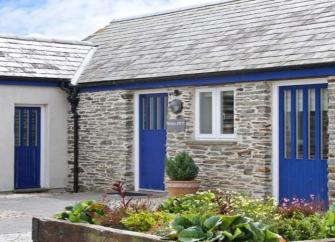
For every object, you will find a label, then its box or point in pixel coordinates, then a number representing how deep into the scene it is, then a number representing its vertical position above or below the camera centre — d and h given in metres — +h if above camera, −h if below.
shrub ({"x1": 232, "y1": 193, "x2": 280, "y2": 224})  8.39 -0.82
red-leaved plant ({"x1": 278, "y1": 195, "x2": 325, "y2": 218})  8.86 -0.83
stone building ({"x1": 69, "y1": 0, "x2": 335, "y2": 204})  14.52 +0.89
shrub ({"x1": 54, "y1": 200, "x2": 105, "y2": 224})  9.04 -0.90
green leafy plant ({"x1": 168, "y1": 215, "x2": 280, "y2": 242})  7.17 -0.88
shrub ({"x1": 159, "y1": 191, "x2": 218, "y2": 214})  9.31 -0.81
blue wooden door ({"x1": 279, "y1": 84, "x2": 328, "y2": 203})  14.33 -0.01
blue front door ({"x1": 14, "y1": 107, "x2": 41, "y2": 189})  19.36 -0.21
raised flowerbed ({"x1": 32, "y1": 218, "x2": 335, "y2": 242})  7.89 -1.06
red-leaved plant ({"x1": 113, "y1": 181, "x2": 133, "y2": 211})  9.19 -0.66
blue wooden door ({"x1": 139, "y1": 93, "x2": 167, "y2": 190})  17.98 -0.01
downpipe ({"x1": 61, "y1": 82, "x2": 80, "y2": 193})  19.86 +0.57
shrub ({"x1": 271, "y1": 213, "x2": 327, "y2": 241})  8.02 -0.96
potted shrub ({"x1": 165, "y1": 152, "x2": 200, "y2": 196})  15.87 -0.75
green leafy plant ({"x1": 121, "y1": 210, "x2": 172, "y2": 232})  8.51 -0.94
